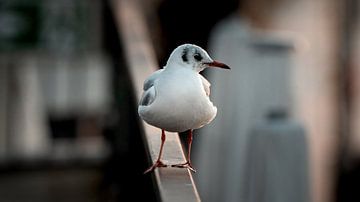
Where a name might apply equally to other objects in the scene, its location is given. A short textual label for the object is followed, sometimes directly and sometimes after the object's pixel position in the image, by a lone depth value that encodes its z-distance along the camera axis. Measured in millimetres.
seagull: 6044
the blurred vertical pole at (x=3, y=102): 17980
